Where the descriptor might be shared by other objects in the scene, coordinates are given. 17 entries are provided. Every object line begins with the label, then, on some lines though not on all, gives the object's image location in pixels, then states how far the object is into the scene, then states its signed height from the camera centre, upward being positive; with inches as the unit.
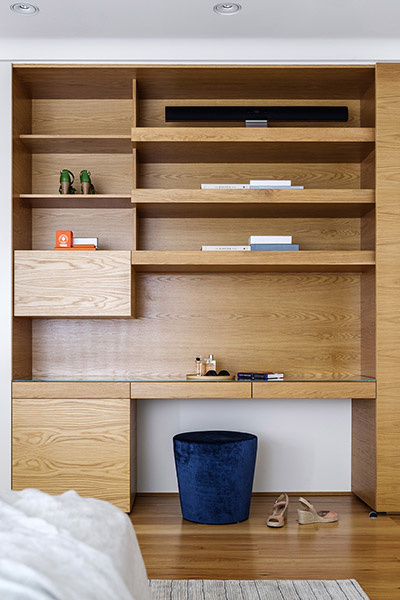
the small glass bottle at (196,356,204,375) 145.3 -16.0
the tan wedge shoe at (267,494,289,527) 126.7 -43.3
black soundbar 144.0 +39.8
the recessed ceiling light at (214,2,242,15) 123.6 +54.3
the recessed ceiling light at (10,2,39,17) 123.7 +54.0
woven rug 91.0 -41.9
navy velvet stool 128.1 -35.9
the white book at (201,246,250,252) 140.2 +9.9
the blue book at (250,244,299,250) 140.6 +10.4
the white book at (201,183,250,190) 140.0 +23.0
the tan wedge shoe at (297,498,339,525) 128.0 -43.5
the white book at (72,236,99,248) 144.2 +11.6
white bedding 47.4 -21.1
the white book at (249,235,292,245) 141.3 +11.7
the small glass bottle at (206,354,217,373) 146.6 -15.7
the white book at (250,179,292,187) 140.2 +23.9
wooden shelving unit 136.0 +8.5
